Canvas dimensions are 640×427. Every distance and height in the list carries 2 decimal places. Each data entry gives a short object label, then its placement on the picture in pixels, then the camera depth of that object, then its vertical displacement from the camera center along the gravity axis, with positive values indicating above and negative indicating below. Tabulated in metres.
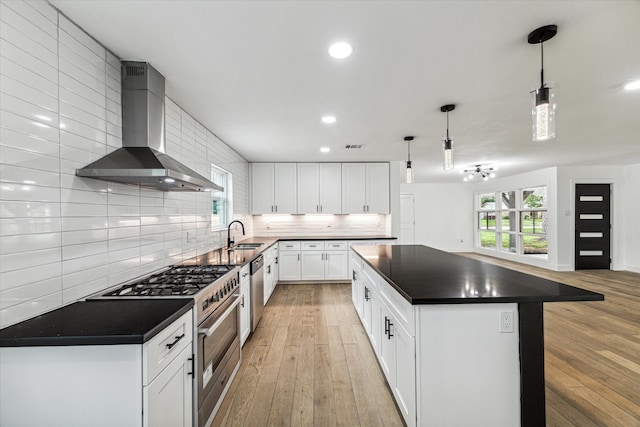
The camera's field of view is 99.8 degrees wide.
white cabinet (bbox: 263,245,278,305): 3.94 -0.90
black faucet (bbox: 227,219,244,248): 4.07 -0.38
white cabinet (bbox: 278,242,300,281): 5.25 -0.91
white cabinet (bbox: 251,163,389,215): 5.57 +0.55
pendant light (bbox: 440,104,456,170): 2.56 +0.58
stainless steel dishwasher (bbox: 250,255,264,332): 3.01 -0.91
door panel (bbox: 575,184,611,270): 6.45 -0.34
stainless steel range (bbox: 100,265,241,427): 1.60 -0.69
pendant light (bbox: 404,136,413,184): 3.33 +0.63
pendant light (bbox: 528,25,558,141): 1.51 +0.60
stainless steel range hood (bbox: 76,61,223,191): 1.69 +0.57
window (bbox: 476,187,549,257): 7.01 -0.19
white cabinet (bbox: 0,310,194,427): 1.07 -0.69
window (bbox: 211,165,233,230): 3.97 +0.22
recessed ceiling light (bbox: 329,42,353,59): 1.73 +1.09
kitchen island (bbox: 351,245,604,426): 1.49 -0.79
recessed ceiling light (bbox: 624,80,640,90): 2.29 +1.12
